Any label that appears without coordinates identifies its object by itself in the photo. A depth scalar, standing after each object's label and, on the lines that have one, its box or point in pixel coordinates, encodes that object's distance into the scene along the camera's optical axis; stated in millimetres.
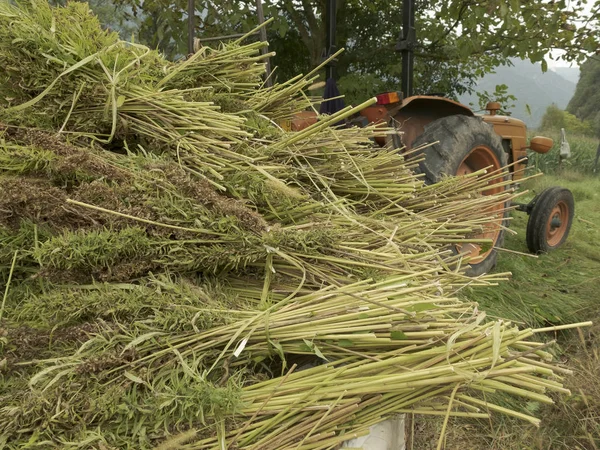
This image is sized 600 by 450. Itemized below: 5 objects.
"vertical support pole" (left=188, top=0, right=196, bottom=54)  3203
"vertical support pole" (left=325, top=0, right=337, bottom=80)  3525
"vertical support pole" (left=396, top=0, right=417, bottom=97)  3199
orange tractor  2943
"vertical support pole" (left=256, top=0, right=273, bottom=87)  2569
